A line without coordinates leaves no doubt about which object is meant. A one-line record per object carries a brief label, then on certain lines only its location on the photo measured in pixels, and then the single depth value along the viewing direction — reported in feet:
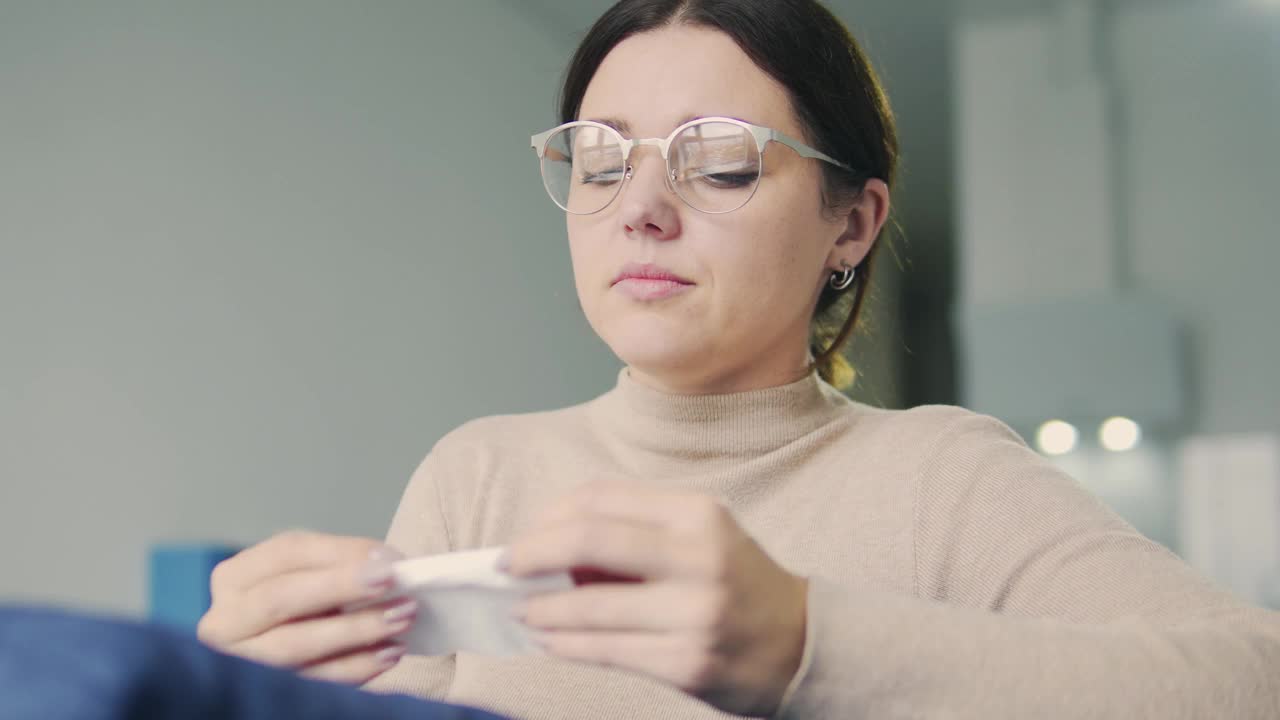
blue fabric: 0.87
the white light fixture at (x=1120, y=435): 13.56
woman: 1.68
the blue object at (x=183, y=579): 5.50
